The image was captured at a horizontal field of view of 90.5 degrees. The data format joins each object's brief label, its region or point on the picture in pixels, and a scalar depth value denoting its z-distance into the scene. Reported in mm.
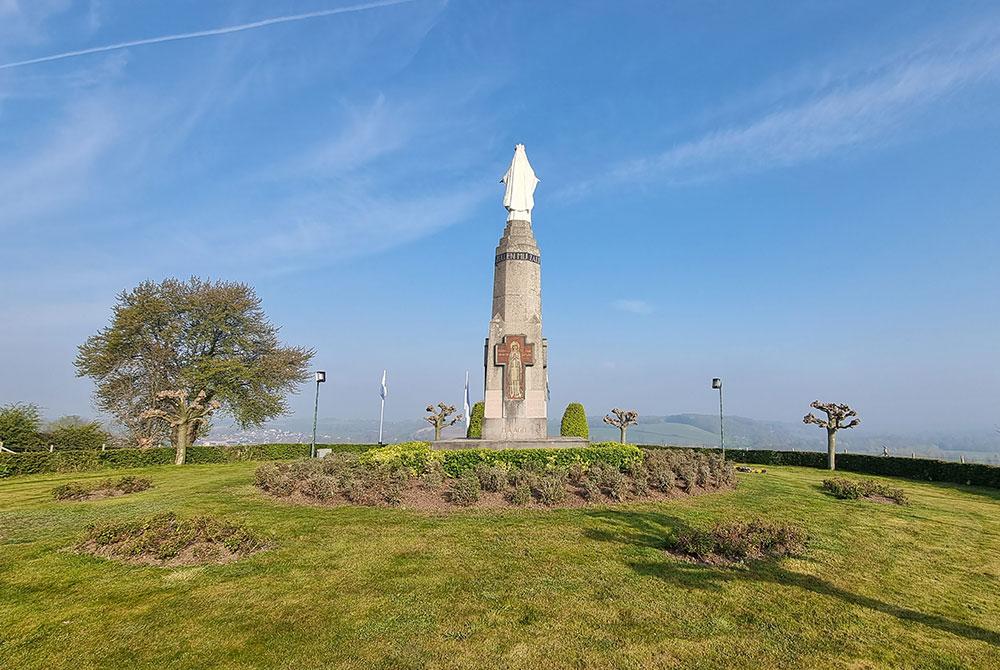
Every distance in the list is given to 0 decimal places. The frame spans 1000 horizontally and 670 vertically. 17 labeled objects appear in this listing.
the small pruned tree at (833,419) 30547
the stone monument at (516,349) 21500
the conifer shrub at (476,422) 29578
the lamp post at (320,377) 29875
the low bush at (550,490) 14352
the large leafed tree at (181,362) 36812
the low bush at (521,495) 14234
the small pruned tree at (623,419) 36678
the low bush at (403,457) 16641
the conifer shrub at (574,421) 30750
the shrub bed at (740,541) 9859
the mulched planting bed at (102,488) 16453
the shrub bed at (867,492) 16969
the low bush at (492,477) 15133
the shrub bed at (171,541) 9539
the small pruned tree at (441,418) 33781
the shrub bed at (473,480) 14562
